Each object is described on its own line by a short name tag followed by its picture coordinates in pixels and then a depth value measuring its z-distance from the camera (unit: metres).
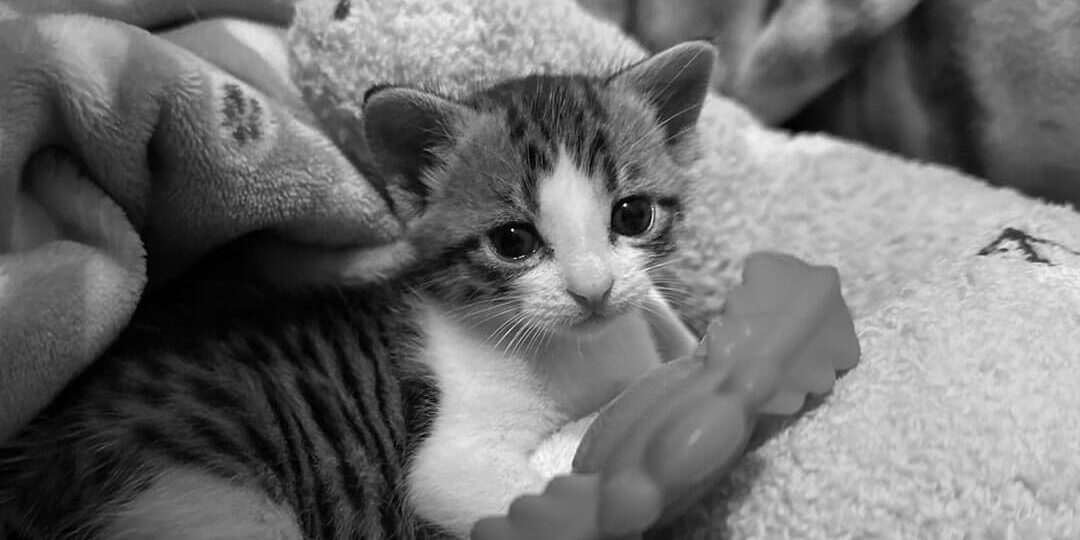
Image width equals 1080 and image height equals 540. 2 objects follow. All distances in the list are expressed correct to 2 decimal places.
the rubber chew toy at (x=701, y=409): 0.30
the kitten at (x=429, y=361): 0.32
